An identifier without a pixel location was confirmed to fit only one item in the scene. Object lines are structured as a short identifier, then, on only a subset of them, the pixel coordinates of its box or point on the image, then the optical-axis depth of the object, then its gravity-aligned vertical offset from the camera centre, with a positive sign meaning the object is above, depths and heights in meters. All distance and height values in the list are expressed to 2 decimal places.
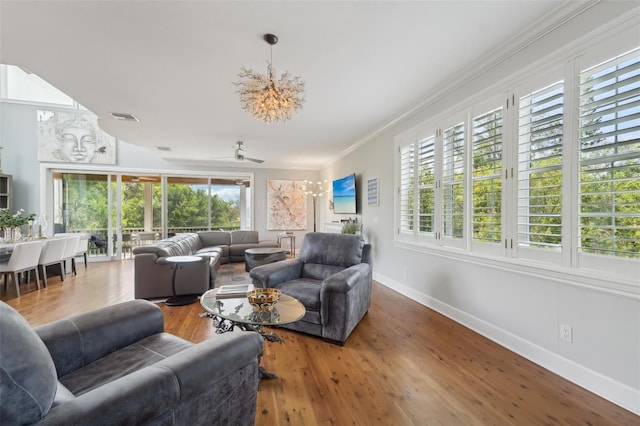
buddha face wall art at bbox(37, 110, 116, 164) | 6.27 +1.74
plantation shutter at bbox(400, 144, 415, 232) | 3.79 +0.37
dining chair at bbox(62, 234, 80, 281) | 4.84 -0.71
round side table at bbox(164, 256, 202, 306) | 3.62 -1.15
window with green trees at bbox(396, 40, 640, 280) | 1.69 +0.35
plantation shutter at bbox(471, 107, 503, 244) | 2.52 +0.35
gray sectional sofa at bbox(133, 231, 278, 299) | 3.69 -0.88
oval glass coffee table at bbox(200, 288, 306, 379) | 1.77 -0.71
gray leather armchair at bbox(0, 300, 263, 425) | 0.74 -0.61
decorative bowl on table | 1.88 -0.63
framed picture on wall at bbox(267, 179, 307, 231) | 7.97 +0.21
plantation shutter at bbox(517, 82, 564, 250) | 2.04 +0.36
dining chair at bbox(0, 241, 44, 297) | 3.83 -0.71
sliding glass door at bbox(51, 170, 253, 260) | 6.60 +0.14
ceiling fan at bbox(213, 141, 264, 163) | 4.90 +1.08
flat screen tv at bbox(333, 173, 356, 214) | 5.58 +0.39
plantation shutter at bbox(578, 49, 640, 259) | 1.64 +0.35
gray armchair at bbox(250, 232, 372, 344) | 2.45 -0.73
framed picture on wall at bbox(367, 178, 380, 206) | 4.76 +0.36
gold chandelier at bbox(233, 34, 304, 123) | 2.31 +1.03
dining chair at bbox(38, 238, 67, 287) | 4.37 -0.70
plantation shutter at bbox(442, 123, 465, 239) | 2.94 +0.34
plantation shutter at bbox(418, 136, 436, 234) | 3.38 +0.38
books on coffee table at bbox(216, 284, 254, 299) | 2.19 -0.67
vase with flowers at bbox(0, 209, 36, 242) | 4.44 -0.21
